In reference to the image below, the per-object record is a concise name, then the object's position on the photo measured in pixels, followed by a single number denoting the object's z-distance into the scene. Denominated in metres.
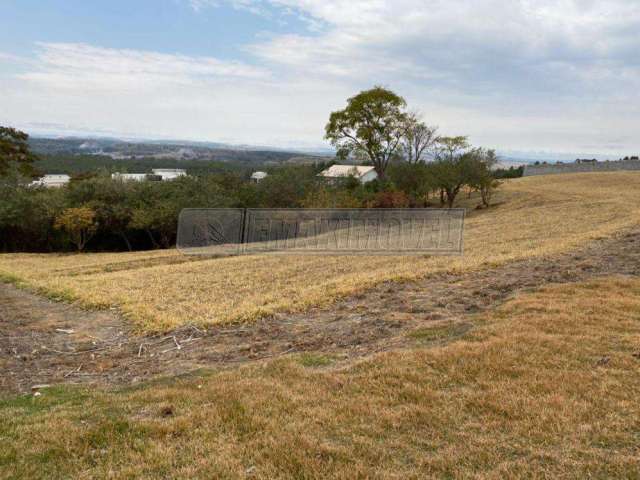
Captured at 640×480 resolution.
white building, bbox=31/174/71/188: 64.38
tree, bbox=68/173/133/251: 30.58
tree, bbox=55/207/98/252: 28.20
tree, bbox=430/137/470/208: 30.84
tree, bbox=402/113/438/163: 41.72
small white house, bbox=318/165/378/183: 57.19
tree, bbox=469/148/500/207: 30.41
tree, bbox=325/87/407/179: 39.81
